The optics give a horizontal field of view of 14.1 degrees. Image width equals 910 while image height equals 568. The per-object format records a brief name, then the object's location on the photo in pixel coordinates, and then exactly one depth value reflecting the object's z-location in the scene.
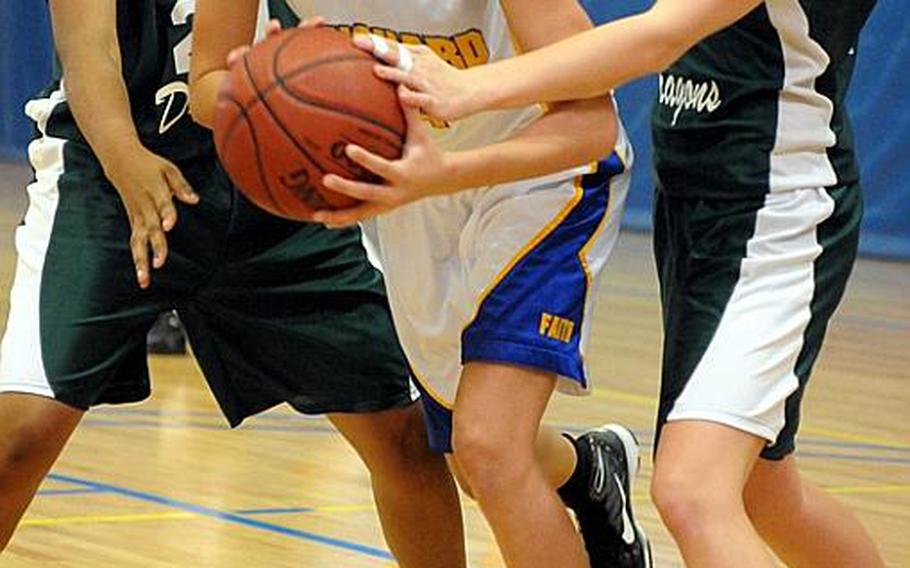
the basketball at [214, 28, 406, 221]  4.86
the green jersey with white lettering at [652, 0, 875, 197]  5.86
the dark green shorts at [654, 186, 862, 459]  5.68
